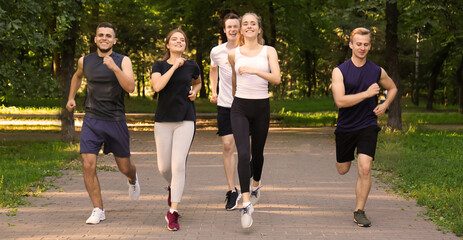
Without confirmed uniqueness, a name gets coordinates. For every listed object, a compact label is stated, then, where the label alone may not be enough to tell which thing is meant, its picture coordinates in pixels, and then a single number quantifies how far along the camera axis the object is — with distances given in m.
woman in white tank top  7.05
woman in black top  7.12
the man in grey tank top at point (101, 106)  7.11
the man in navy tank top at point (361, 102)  7.13
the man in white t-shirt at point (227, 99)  8.07
